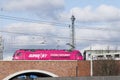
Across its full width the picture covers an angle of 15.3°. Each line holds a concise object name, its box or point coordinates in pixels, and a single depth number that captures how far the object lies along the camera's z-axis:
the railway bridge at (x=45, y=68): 68.00
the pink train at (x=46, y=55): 69.05
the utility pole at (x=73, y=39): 74.99
